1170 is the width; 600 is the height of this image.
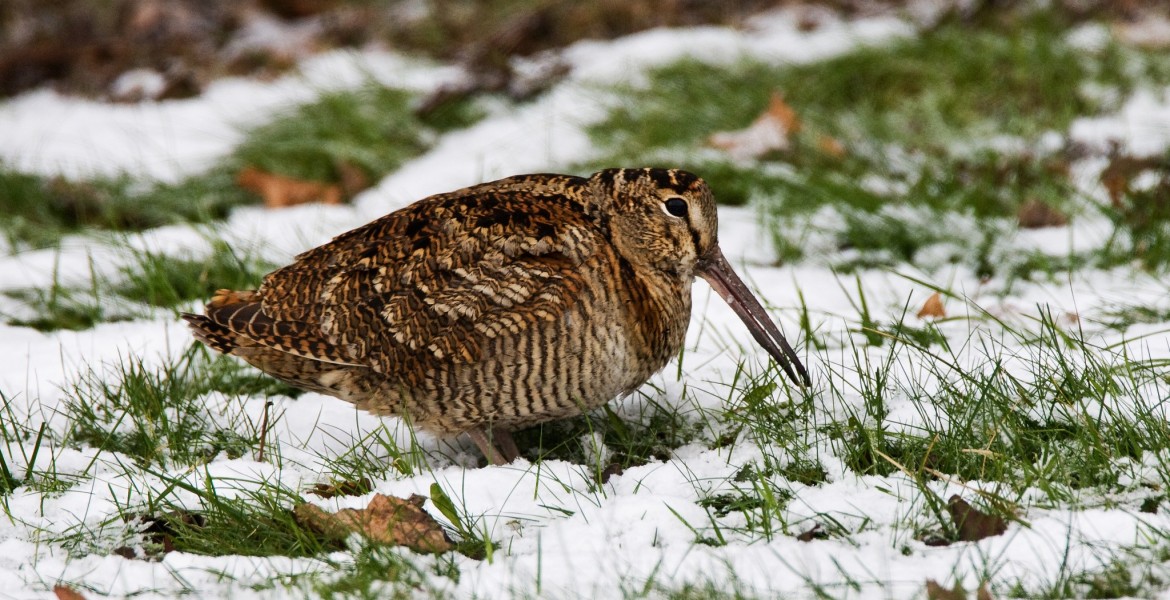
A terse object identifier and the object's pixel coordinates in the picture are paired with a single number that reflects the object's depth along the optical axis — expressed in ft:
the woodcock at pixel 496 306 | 20.03
